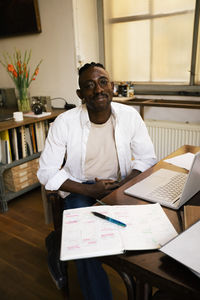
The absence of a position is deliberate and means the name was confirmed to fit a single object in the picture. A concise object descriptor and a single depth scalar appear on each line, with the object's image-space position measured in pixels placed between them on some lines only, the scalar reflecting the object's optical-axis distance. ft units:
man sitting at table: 4.45
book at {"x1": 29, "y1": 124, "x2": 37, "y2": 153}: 8.28
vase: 9.12
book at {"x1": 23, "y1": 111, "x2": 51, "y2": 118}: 8.25
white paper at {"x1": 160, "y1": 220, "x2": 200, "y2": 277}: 1.85
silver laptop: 2.80
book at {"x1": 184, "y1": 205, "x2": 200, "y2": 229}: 2.38
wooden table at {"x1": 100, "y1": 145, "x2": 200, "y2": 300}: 1.85
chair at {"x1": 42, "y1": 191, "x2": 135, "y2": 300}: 4.28
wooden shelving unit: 7.35
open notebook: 2.15
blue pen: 2.46
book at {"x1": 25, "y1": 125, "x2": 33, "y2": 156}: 8.21
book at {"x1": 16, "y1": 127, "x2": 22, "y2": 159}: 7.86
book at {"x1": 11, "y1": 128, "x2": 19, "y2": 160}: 7.70
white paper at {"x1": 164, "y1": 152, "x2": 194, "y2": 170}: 4.09
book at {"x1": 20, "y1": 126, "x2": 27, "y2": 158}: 7.95
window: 8.05
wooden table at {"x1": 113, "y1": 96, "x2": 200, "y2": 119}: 7.48
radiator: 8.34
